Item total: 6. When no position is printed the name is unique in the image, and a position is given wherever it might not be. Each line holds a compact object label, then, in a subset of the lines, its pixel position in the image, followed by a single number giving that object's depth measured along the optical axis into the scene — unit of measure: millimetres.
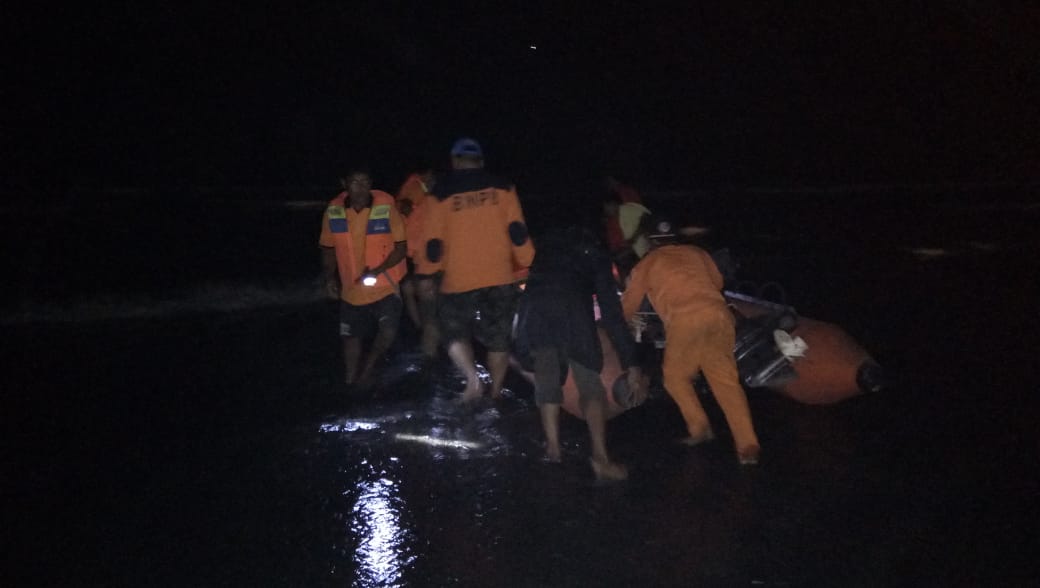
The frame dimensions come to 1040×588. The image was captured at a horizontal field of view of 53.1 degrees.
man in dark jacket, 5973
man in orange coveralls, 5930
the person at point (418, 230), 8078
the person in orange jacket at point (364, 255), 7465
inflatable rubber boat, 6656
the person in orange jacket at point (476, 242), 6609
